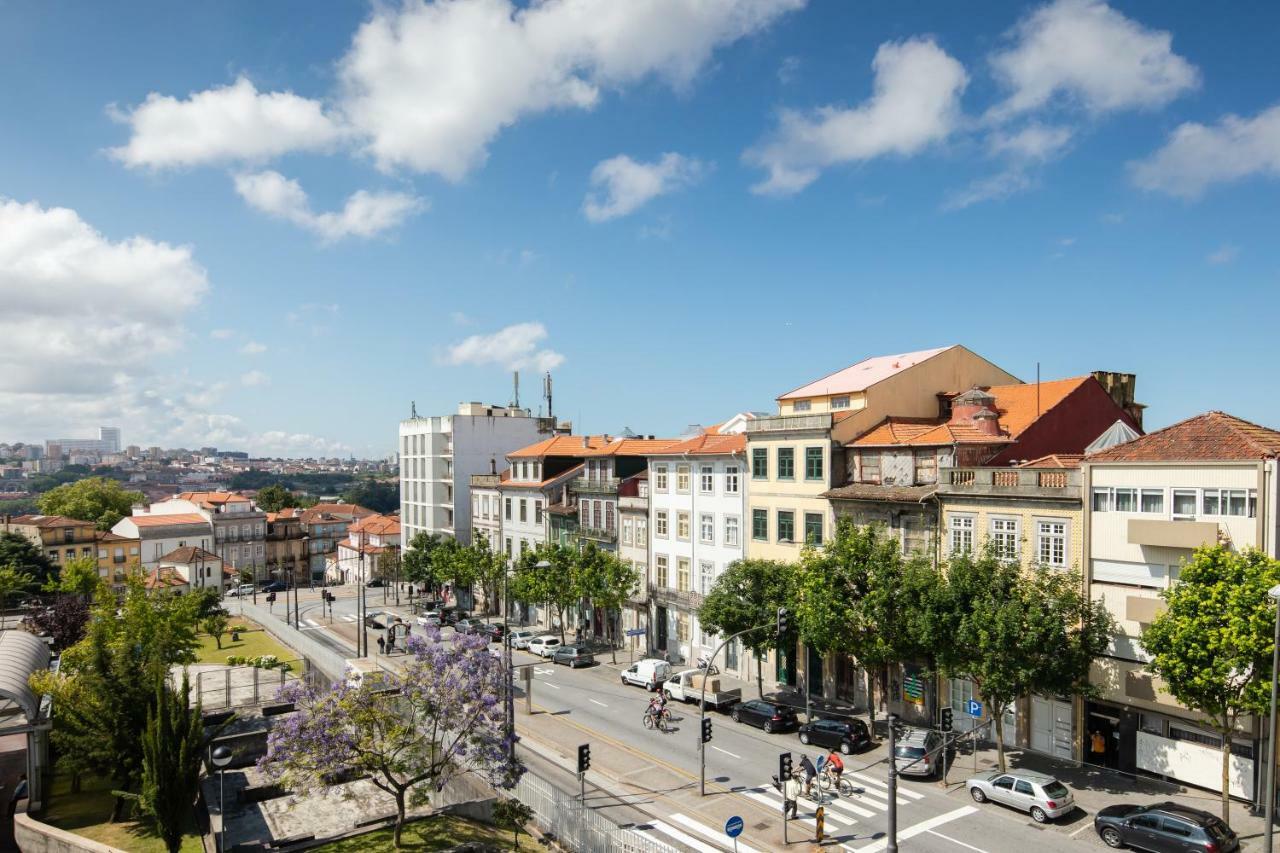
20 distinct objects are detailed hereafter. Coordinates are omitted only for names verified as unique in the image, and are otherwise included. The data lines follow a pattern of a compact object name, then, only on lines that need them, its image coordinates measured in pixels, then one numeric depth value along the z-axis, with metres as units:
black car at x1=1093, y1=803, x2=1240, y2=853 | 24.27
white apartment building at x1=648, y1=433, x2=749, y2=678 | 49.66
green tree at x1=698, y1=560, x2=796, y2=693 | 41.53
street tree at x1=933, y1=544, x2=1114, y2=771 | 30.05
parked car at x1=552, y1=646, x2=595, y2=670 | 53.56
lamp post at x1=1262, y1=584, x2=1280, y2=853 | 20.94
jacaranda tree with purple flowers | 24.08
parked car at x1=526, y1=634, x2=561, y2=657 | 55.69
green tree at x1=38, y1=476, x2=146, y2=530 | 123.69
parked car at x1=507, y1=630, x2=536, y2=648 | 58.92
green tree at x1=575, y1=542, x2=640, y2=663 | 54.25
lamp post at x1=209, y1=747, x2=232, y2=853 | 25.01
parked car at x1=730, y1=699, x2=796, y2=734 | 38.09
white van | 46.75
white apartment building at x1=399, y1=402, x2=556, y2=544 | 85.62
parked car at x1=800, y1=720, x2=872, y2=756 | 35.12
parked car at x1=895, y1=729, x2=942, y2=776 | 31.98
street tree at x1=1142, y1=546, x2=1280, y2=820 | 25.08
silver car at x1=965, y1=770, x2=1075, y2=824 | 27.81
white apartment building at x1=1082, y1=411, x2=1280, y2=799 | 28.28
